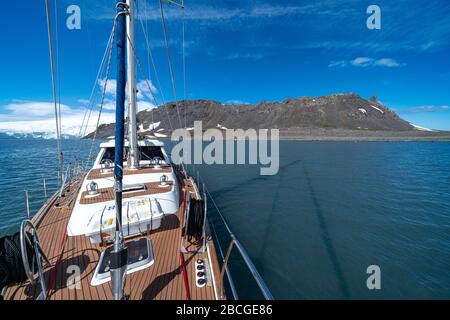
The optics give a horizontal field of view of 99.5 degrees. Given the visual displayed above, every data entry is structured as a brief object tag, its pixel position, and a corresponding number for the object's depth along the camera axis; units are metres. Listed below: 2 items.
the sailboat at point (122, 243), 3.29
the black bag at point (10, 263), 3.33
